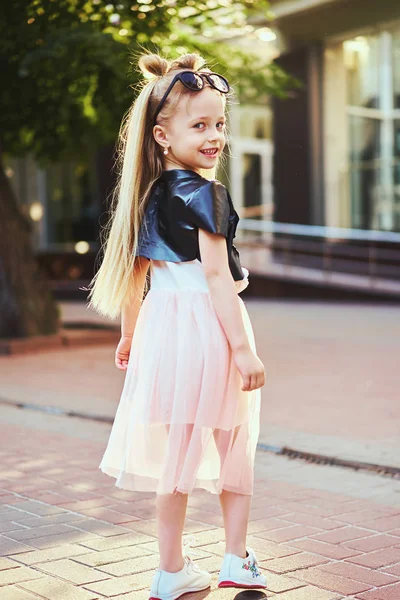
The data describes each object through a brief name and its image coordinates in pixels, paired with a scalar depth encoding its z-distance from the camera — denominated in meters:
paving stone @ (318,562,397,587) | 3.79
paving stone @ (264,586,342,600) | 3.60
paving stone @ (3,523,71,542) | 4.40
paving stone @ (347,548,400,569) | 4.02
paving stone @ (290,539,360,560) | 4.16
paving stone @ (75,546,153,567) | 4.05
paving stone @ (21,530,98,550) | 4.28
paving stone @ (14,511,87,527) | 4.65
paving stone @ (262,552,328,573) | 3.98
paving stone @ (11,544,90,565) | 4.07
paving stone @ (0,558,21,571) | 3.96
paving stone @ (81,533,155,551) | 4.28
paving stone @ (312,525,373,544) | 4.39
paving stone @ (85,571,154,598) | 3.68
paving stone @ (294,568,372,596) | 3.70
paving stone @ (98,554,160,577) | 3.93
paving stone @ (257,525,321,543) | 4.43
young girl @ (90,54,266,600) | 3.45
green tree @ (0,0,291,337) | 10.42
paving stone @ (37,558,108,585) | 3.82
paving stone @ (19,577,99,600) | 3.61
